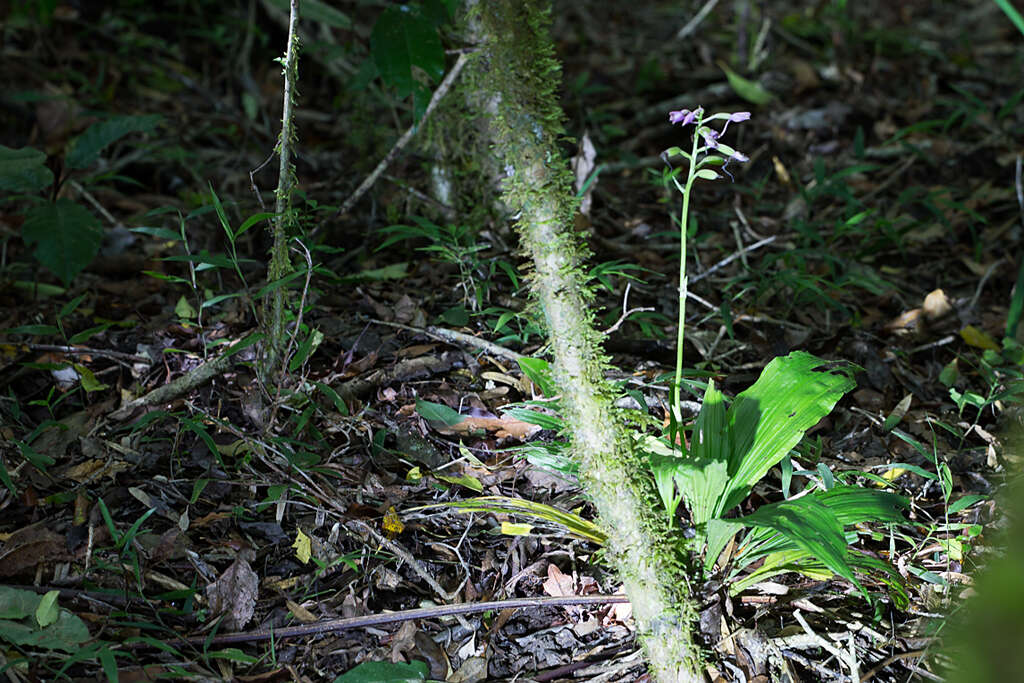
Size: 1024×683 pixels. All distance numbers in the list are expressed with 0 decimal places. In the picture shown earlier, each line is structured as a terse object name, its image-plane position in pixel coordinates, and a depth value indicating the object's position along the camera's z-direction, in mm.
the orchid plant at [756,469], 1750
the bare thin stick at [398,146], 2742
